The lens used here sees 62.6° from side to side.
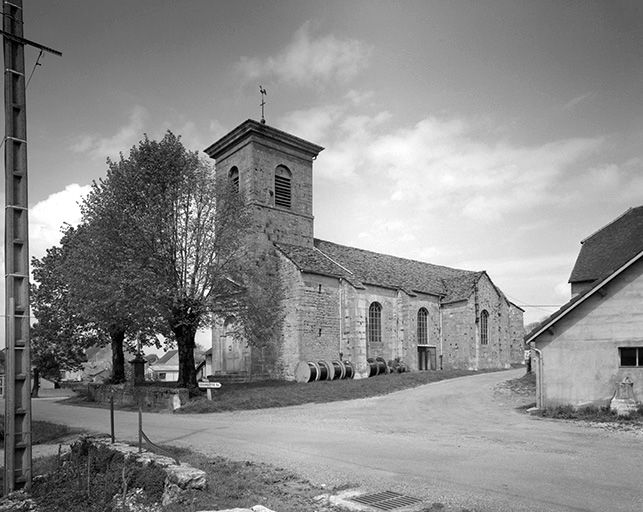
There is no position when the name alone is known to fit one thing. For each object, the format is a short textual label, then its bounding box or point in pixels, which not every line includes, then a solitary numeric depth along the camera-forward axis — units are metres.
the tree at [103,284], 21.22
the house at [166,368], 74.04
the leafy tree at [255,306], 23.48
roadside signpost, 21.97
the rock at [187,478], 7.45
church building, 32.78
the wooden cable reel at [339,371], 31.45
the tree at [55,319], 32.75
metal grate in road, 6.98
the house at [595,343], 16.72
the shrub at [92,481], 7.86
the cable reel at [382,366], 34.91
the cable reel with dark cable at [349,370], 31.95
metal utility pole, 8.91
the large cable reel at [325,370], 30.38
